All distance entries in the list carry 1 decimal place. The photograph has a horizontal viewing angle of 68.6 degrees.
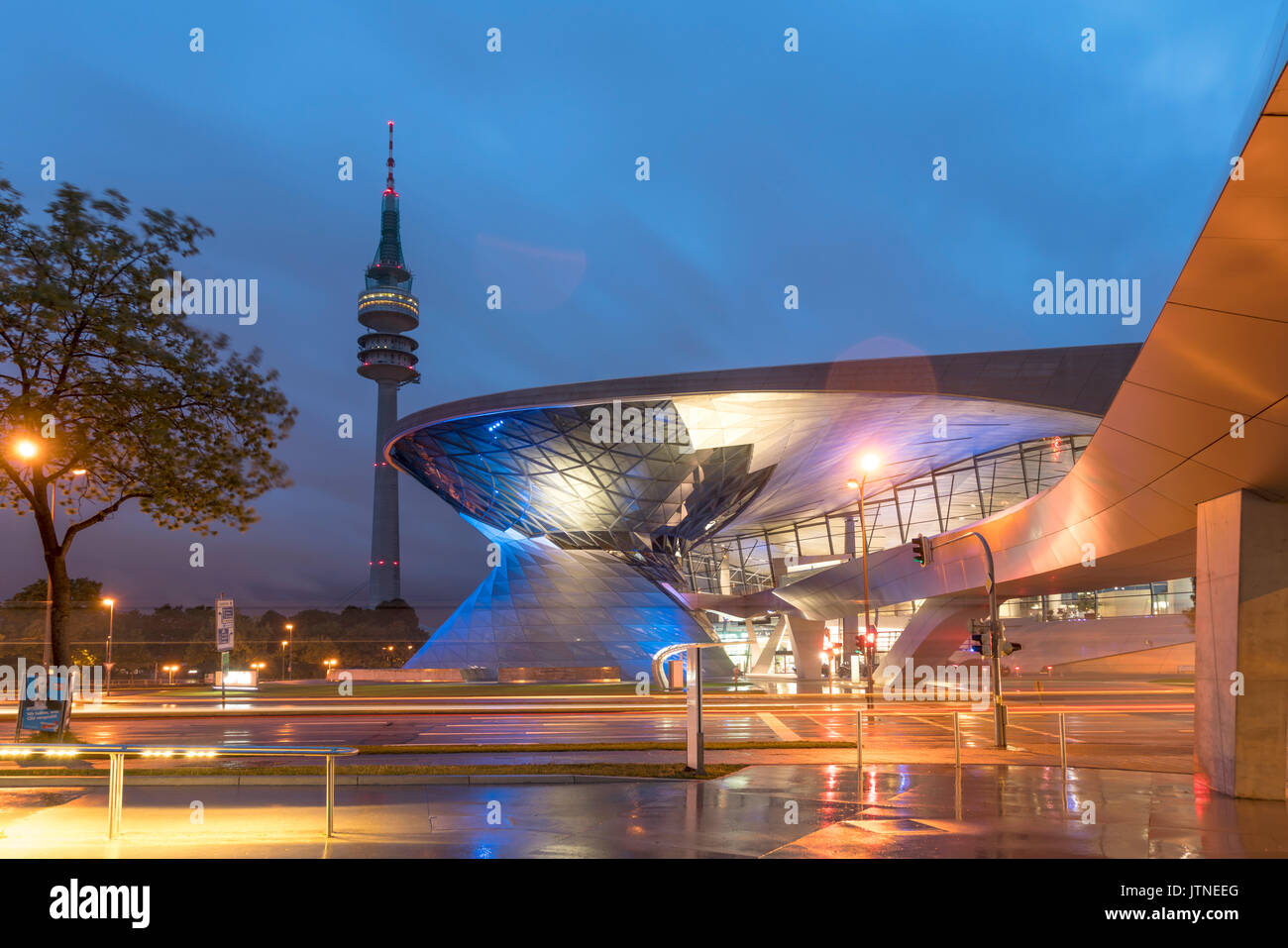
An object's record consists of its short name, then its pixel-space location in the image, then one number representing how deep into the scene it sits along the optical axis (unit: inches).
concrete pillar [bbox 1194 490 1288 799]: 542.3
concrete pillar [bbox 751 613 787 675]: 3666.3
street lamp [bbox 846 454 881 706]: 1523.4
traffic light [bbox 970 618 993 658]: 924.6
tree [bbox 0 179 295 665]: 753.6
